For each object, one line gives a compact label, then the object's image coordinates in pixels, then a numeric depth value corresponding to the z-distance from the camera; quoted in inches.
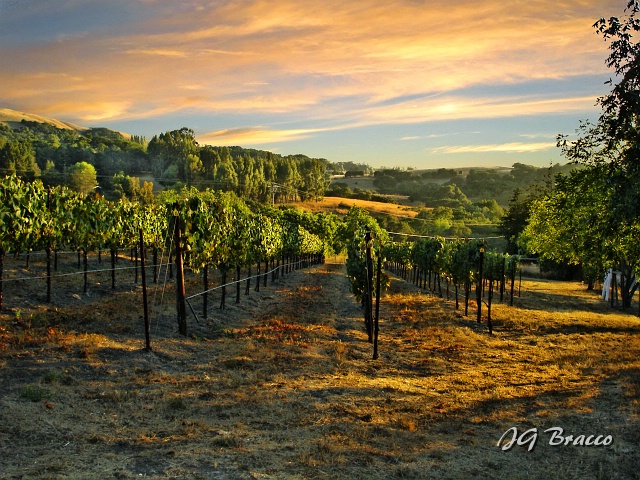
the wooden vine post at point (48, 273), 791.1
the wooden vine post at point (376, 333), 665.8
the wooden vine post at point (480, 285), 915.7
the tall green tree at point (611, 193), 566.3
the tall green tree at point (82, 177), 4399.6
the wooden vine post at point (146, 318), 578.9
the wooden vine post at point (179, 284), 676.1
